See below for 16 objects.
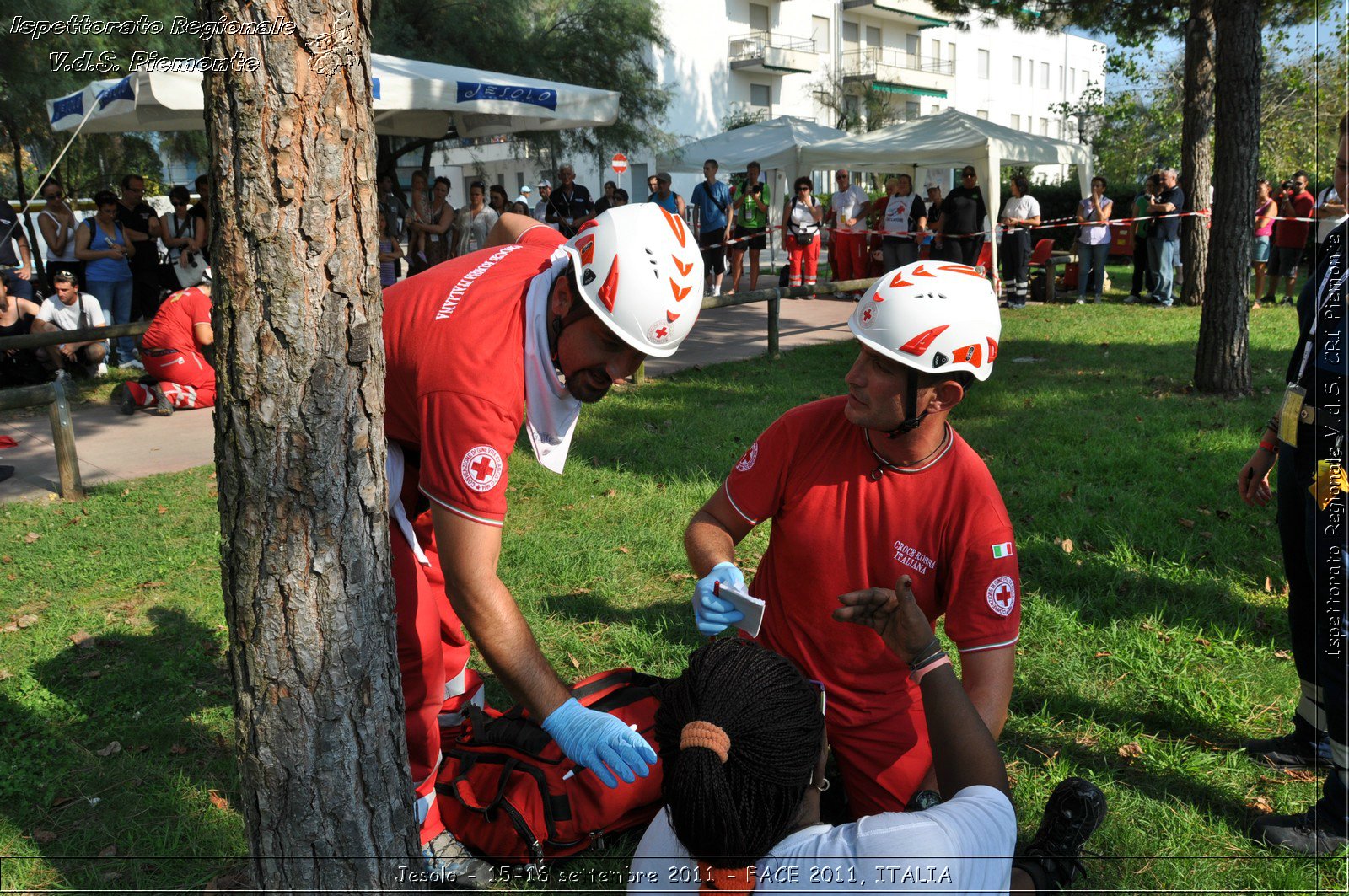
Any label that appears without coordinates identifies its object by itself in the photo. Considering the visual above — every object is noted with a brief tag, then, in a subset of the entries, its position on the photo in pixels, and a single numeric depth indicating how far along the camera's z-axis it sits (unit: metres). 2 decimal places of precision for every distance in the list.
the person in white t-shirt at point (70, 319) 10.43
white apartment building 45.50
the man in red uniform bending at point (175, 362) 8.98
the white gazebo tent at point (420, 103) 9.02
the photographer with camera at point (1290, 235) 14.56
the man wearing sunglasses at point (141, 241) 11.95
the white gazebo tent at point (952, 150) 16.98
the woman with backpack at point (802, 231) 16.89
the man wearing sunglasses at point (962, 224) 15.05
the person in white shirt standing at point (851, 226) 18.11
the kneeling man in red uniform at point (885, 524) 2.71
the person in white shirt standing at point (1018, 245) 15.95
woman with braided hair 1.84
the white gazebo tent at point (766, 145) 19.86
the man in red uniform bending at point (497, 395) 2.52
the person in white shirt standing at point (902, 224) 16.64
